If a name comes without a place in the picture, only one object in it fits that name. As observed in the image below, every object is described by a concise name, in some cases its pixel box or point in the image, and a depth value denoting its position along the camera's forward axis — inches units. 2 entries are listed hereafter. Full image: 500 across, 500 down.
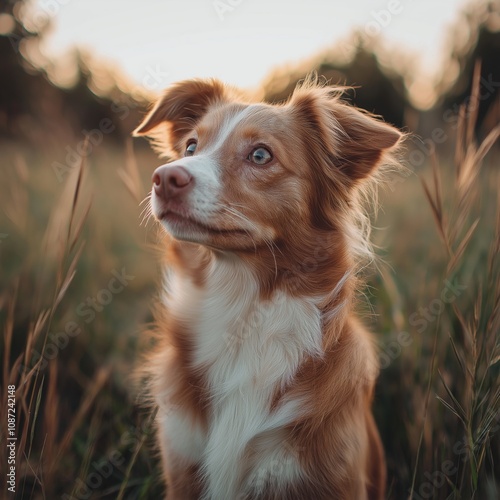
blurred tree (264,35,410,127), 486.9
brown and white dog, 91.0
